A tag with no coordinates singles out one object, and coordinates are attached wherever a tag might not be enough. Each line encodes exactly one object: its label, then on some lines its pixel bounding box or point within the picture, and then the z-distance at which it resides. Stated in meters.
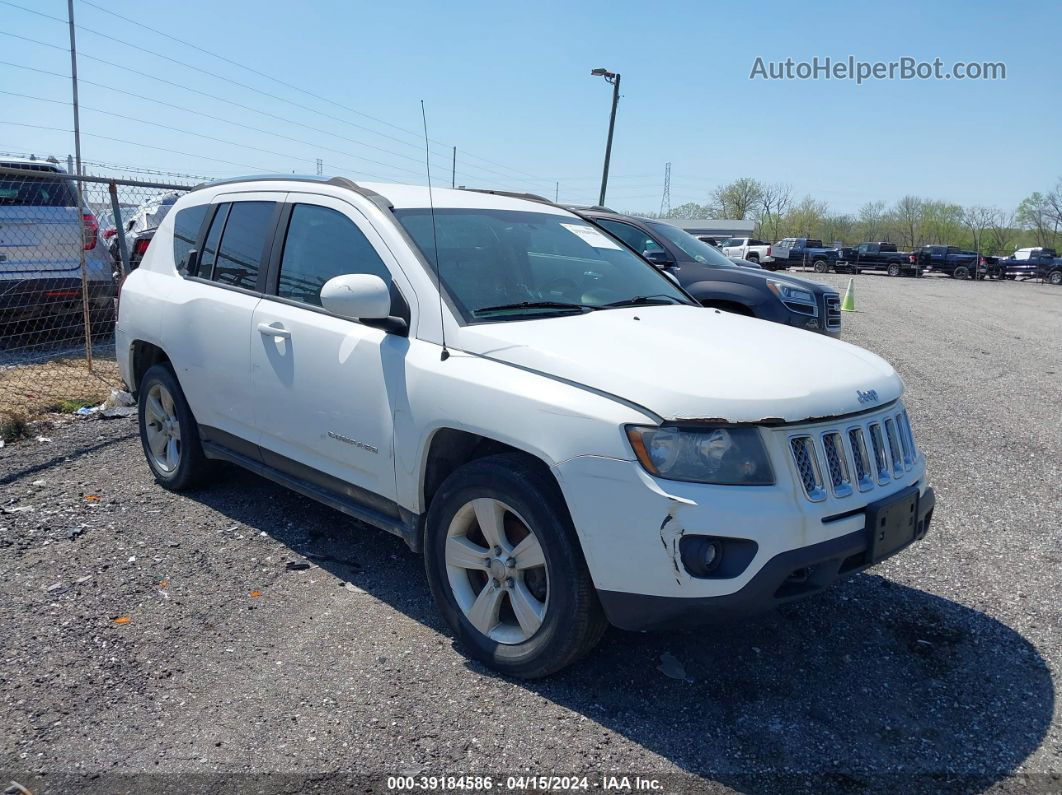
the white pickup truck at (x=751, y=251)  40.28
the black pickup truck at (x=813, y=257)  45.16
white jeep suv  2.86
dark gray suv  8.84
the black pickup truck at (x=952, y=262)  43.28
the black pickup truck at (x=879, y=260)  44.31
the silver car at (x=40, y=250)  8.50
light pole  29.09
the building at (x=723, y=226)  72.00
